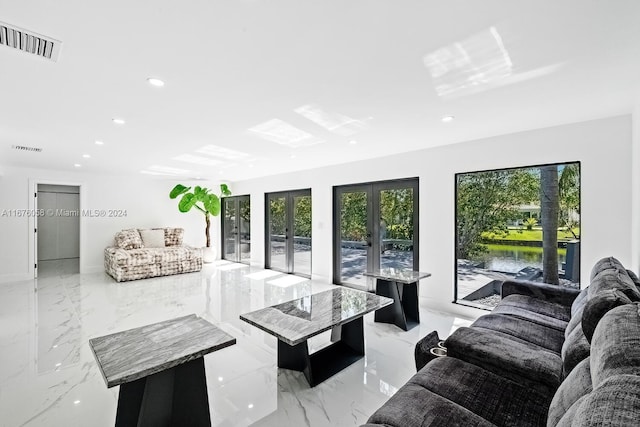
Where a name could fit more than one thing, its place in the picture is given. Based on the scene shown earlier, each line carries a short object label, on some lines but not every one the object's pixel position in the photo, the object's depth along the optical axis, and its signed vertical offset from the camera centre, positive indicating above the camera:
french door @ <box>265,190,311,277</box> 6.59 -0.45
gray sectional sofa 0.80 -0.85
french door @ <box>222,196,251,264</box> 8.10 -0.46
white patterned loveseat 6.22 -0.93
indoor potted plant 7.74 +0.31
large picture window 3.45 -0.22
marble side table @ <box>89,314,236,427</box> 1.54 -0.86
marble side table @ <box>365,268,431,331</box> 3.58 -1.07
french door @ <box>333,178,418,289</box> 4.78 -0.29
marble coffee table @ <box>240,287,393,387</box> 2.17 -0.84
